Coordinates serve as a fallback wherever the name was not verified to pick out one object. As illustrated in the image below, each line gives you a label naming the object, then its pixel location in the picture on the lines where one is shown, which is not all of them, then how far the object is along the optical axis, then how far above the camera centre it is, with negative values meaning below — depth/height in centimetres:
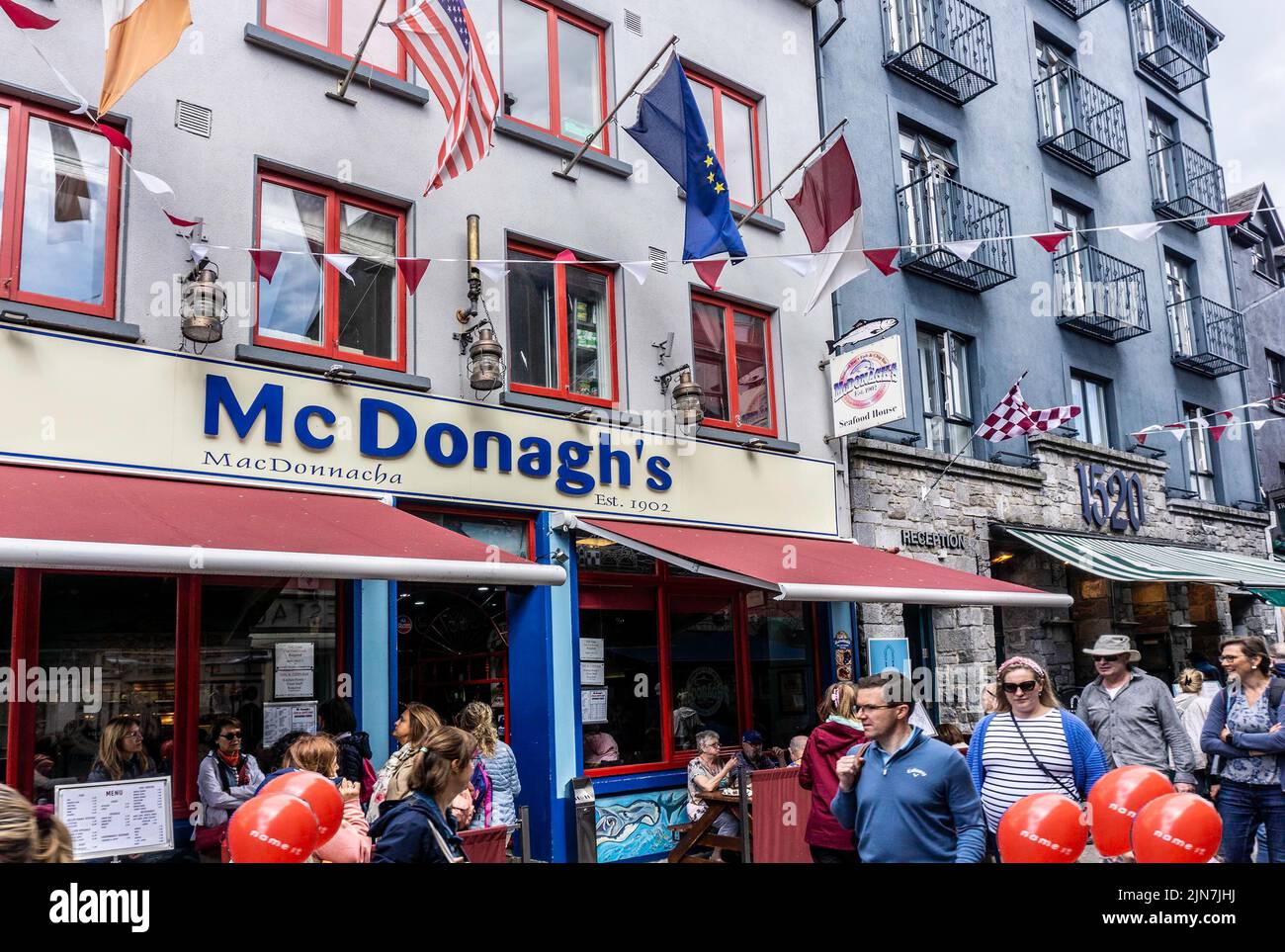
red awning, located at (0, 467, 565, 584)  586 +83
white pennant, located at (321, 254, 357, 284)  830 +307
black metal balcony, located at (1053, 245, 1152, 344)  1655 +527
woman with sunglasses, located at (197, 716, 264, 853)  729 -72
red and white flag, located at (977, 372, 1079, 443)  1295 +261
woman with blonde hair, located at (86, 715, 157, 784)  696 -47
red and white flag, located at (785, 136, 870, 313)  1044 +418
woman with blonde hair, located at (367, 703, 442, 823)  403 -39
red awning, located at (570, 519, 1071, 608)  895 +72
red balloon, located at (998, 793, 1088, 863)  378 -66
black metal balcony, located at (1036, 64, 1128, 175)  1727 +830
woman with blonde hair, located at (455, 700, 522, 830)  780 -71
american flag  819 +447
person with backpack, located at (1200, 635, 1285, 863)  652 -69
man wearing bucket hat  680 -52
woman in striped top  506 -51
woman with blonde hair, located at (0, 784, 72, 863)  263 -37
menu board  603 -76
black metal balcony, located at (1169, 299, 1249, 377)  1936 +529
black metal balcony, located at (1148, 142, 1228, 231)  1969 +821
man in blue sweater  425 -59
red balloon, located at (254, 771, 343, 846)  369 -41
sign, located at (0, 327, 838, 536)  729 +179
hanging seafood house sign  1145 +277
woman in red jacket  605 -73
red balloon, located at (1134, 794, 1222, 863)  355 -64
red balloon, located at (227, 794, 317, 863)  348 -50
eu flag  954 +435
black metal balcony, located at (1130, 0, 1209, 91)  1997 +1088
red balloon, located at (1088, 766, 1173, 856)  395 -60
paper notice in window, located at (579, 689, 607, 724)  996 -43
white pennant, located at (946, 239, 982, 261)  995 +357
